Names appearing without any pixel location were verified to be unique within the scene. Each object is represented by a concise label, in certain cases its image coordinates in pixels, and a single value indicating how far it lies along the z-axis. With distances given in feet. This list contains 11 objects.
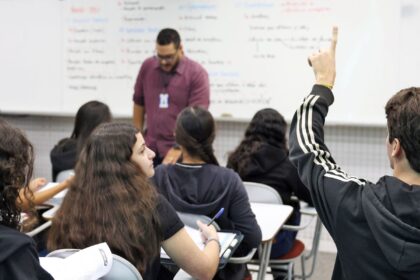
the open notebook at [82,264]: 9.13
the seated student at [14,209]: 7.48
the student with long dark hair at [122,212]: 11.09
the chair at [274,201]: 15.26
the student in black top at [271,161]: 15.52
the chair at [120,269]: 10.25
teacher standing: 18.03
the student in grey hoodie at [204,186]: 13.76
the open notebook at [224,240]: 13.12
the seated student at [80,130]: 16.22
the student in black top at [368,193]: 8.04
